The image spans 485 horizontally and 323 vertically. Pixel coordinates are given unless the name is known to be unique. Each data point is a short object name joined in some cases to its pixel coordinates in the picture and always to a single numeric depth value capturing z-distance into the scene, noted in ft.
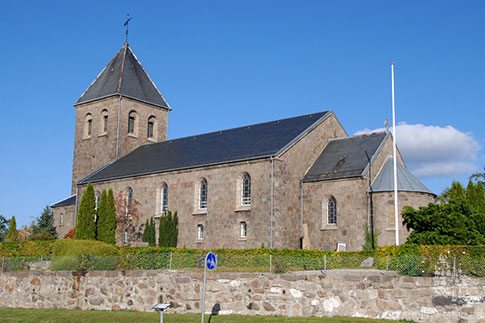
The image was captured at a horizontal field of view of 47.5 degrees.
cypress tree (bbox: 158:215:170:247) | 121.67
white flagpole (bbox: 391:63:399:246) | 91.37
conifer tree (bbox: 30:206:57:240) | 153.95
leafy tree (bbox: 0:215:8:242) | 201.67
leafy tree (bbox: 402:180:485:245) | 78.38
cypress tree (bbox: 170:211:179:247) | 121.29
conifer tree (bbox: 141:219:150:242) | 125.90
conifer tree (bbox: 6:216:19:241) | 144.90
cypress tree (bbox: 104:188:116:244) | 127.54
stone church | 108.06
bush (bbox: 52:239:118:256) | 76.28
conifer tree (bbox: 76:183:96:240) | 127.54
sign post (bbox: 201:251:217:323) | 52.19
